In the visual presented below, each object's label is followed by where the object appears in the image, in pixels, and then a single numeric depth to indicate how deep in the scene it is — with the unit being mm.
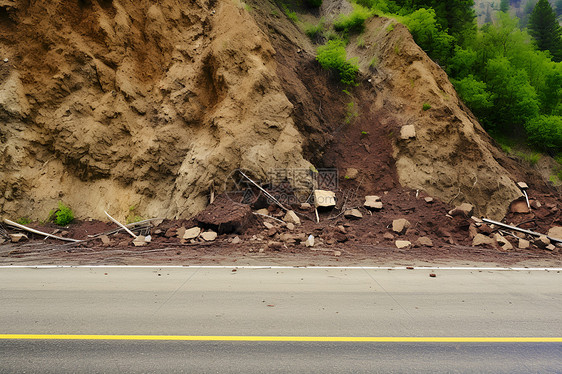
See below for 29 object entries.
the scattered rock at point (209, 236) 10602
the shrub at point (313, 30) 18766
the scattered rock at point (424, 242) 10469
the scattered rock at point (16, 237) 11016
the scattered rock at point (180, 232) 11000
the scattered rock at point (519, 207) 12923
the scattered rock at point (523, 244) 10539
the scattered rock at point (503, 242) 10400
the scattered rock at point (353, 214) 12430
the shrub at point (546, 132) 16062
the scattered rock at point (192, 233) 10750
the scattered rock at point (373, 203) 12888
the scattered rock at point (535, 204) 13117
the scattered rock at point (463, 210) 11805
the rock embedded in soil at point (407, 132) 14570
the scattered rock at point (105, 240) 10568
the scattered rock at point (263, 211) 12266
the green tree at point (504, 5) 56953
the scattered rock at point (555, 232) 11133
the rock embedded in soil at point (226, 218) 10992
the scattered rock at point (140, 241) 10406
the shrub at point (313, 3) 20234
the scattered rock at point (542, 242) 10547
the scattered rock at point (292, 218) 11852
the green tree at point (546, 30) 30422
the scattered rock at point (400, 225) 11278
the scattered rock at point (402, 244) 10336
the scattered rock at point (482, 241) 10586
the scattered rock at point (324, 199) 12758
